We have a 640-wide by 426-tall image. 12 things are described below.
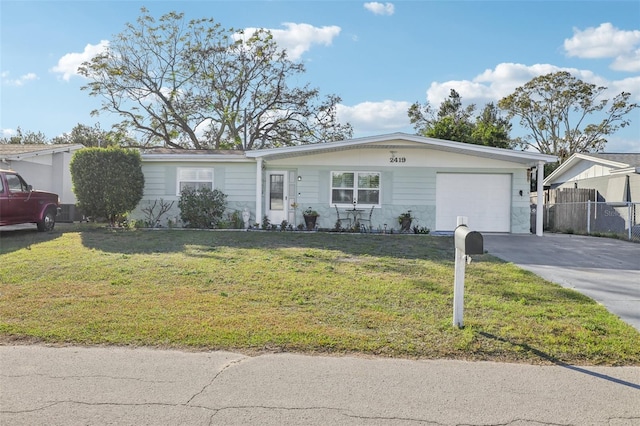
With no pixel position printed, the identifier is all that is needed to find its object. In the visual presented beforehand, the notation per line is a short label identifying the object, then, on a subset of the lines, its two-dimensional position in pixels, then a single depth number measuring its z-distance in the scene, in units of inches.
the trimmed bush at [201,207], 583.2
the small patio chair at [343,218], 599.5
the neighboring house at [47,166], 656.4
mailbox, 175.8
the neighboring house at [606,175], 732.0
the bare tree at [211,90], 1061.1
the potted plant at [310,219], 596.1
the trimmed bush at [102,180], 545.0
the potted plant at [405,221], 587.8
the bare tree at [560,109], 1430.9
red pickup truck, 462.0
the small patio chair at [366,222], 595.7
